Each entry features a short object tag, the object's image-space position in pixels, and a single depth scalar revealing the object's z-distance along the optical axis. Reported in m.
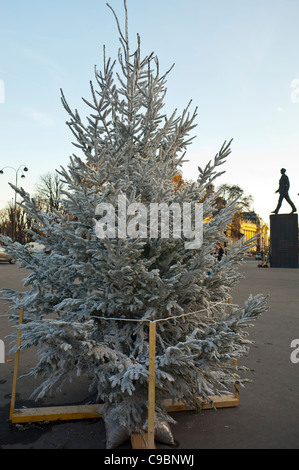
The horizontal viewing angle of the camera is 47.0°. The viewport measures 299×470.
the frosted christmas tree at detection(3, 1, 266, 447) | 2.86
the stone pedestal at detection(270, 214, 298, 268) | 28.36
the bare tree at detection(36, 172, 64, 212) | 49.14
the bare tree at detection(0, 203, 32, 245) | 55.08
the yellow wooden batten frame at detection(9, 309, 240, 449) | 3.33
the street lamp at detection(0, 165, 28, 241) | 41.50
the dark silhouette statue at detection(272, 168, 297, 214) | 28.20
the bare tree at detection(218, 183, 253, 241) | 54.70
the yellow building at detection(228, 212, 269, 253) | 112.71
